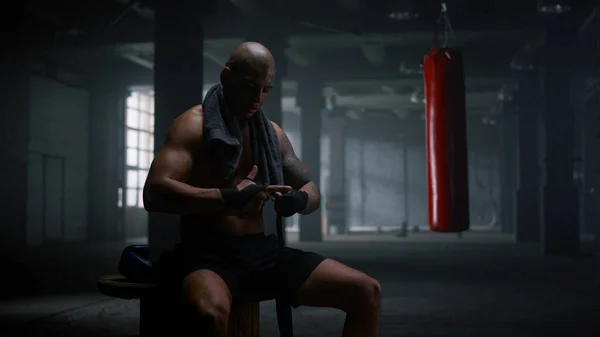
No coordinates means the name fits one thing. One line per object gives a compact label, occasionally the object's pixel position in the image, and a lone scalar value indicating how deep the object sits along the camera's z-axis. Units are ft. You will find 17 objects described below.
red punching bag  20.52
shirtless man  7.82
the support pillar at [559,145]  35.60
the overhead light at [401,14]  28.58
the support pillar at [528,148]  47.14
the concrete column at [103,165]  51.85
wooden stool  8.11
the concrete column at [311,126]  48.39
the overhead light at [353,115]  74.31
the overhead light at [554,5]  28.78
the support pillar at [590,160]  61.82
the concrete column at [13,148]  38.65
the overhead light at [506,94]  53.78
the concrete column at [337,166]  63.36
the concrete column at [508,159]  61.57
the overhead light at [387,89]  55.85
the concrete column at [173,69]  26.45
